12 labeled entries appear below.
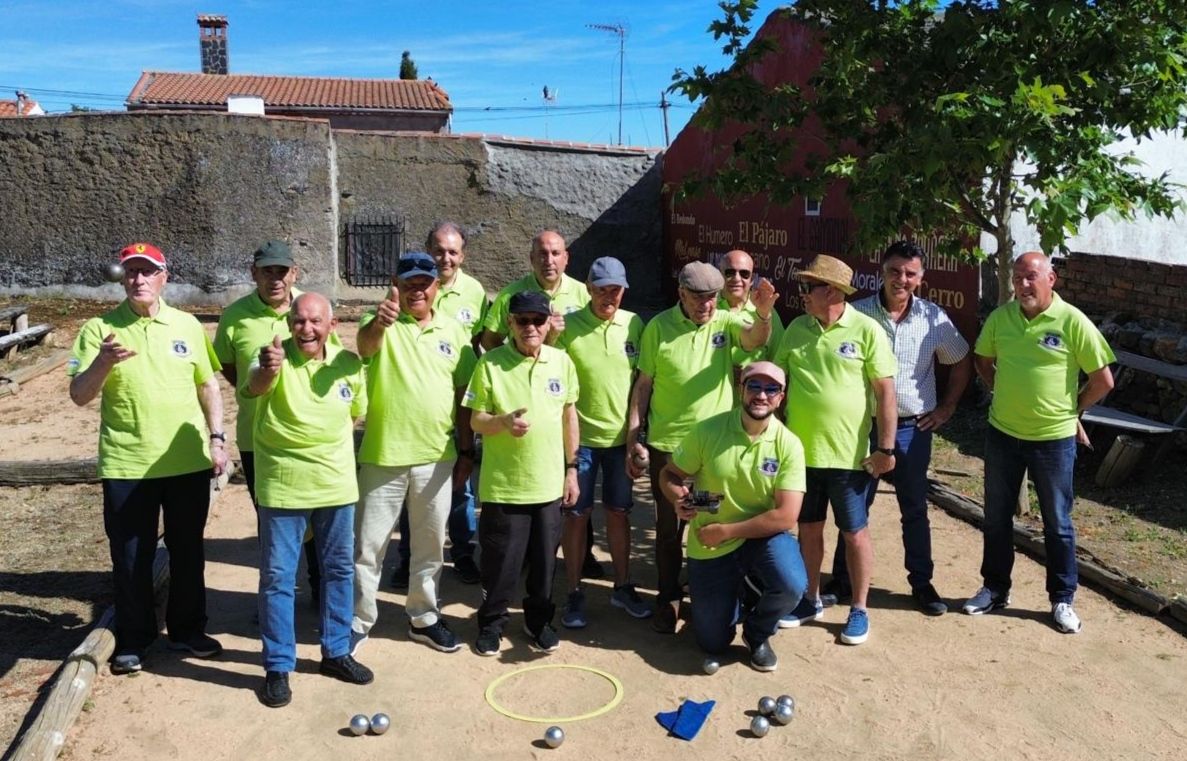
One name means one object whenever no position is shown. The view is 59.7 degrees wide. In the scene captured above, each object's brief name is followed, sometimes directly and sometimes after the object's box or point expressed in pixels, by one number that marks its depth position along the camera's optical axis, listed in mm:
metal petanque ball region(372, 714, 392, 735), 4262
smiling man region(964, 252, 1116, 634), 5258
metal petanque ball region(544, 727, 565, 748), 4180
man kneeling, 4691
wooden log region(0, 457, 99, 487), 8039
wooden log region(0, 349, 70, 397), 11062
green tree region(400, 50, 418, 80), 42656
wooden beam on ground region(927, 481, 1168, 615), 5480
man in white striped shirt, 5445
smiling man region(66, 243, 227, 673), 4676
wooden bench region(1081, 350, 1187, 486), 7746
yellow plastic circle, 4414
